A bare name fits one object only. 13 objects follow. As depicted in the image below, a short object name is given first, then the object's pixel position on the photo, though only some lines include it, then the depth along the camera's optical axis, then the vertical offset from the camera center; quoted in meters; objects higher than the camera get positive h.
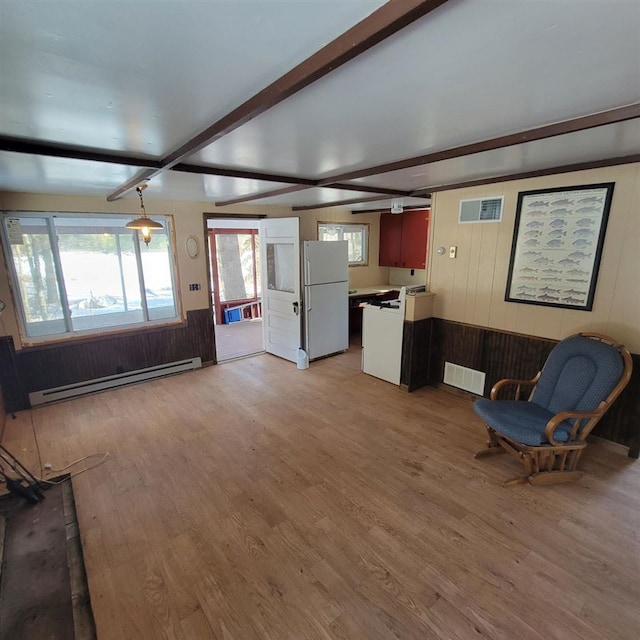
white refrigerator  4.80 -0.79
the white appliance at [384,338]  4.09 -1.19
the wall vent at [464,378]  3.77 -1.52
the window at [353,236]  6.34 +0.10
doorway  7.36 -0.81
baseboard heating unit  3.81 -1.68
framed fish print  2.84 -0.03
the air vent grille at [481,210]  3.42 +0.32
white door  4.82 -0.63
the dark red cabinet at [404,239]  6.08 +0.04
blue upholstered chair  2.42 -1.28
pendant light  3.03 +0.15
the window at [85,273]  3.67 -0.37
